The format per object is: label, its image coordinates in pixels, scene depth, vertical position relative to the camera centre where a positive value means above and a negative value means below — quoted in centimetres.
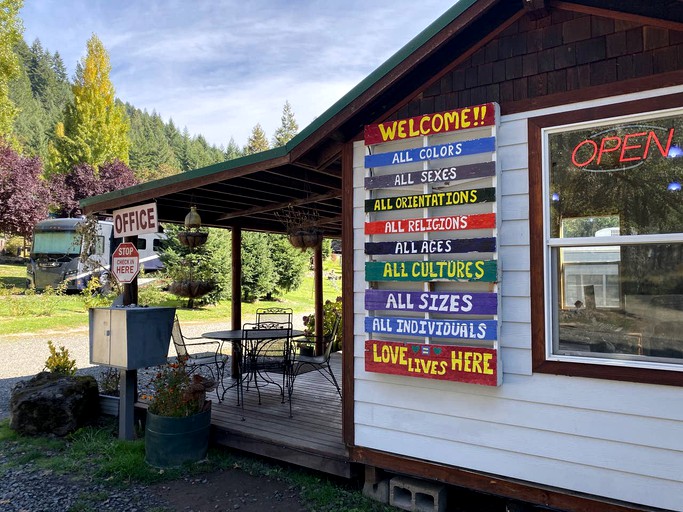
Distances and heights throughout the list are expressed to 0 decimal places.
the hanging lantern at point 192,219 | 528 +62
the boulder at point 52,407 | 494 -141
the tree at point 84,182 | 2395 +496
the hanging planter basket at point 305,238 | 568 +43
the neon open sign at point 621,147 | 262 +72
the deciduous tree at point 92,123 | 2798 +924
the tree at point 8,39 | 1517 +774
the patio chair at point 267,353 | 508 -91
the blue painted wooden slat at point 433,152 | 304 +82
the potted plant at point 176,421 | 408 -129
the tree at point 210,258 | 1500 +52
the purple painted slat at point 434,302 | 296 -20
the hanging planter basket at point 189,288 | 547 -16
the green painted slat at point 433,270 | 297 +1
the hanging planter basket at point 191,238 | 542 +42
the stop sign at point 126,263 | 506 +12
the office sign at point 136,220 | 502 +59
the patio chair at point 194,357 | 548 -97
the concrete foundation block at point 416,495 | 317 -155
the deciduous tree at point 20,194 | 1845 +326
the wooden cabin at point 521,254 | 261 +12
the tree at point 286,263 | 1884 +43
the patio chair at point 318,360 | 511 -95
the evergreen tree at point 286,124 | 5012 +1616
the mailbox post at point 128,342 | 462 -68
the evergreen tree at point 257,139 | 4609 +1339
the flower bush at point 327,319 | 877 -89
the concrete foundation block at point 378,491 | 340 -159
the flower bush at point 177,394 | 417 -107
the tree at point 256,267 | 1705 +25
